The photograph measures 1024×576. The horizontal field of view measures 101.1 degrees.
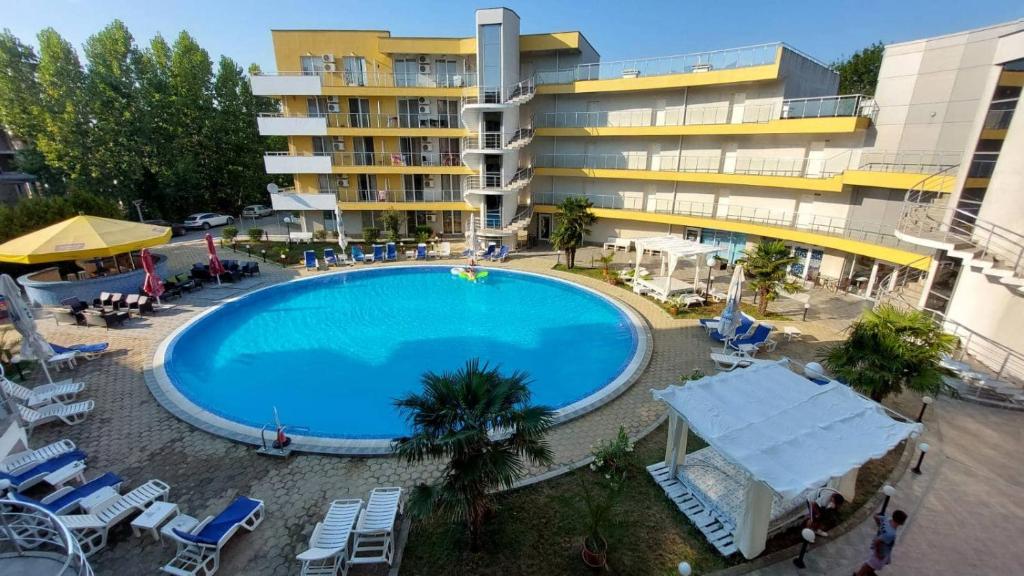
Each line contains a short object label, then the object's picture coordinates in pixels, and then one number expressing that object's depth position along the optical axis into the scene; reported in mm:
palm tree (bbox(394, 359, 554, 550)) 5617
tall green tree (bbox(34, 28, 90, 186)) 29578
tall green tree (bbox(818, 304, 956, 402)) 8773
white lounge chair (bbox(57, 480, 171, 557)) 6832
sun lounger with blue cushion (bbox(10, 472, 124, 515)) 7233
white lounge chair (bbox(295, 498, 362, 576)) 6354
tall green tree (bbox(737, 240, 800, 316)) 15844
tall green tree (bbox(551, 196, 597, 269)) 21828
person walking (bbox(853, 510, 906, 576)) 5855
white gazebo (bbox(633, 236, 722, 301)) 18156
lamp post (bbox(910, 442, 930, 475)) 7814
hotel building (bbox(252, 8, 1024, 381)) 16500
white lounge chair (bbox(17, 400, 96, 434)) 9828
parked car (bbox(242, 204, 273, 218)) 39006
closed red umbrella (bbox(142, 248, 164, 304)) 16859
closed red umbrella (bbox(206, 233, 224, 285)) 19828
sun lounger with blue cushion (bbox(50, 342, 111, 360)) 13234
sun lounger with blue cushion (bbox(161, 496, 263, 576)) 6516
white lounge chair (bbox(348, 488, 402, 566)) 6664
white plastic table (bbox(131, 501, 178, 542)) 7055
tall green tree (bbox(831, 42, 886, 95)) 42562
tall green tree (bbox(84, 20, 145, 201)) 30734
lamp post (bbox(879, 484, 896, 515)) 6783
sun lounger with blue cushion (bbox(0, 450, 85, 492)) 7841
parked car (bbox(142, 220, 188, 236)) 32688
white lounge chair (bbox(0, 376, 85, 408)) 10430
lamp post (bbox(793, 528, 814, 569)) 6002
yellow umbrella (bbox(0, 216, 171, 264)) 15516
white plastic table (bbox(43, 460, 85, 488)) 8031
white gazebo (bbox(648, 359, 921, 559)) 6199
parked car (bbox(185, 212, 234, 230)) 33750
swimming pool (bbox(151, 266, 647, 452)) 11555
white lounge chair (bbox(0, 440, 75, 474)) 8199
